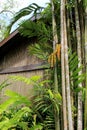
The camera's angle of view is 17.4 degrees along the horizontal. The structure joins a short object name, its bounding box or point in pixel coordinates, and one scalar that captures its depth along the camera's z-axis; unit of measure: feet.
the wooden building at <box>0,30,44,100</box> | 23.48
